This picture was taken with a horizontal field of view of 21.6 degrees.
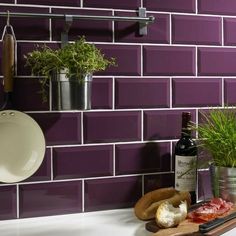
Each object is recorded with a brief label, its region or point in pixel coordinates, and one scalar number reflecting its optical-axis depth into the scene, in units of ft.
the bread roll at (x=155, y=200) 6.35
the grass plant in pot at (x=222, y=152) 6.31
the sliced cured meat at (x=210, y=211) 6.03
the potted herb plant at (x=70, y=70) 6.12
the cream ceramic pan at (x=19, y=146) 6.43
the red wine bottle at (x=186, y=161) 6.57
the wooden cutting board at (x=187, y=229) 5.73
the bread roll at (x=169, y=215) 5.92
